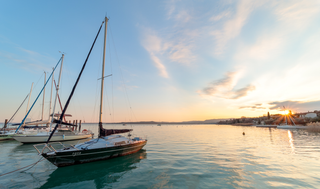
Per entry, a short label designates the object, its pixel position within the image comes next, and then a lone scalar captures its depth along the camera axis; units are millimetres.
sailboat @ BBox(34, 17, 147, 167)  11938
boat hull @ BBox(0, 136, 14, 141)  28342
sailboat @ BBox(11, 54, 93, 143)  23672
